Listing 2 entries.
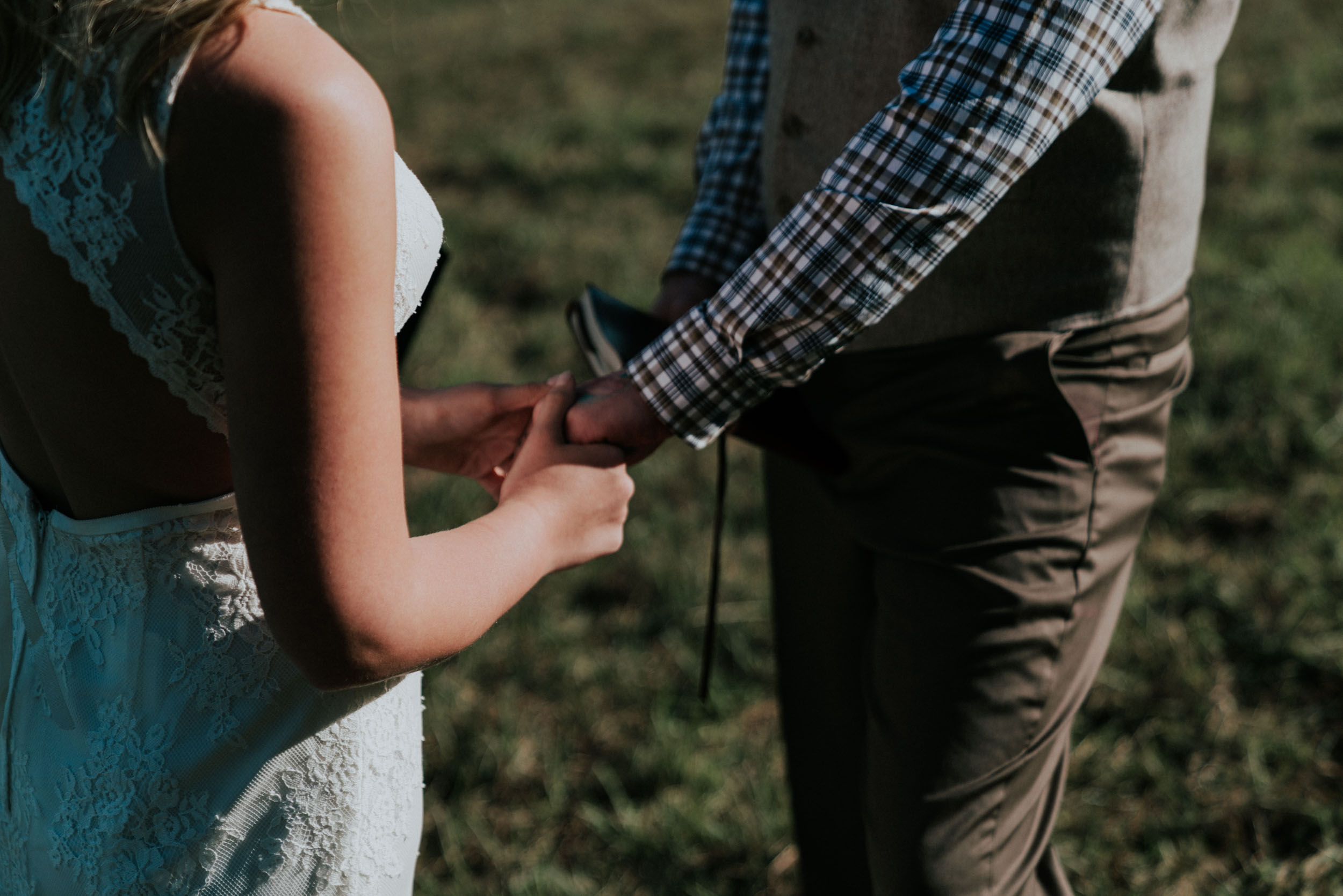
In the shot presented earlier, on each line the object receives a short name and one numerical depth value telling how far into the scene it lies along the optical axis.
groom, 1.38
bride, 0.92
